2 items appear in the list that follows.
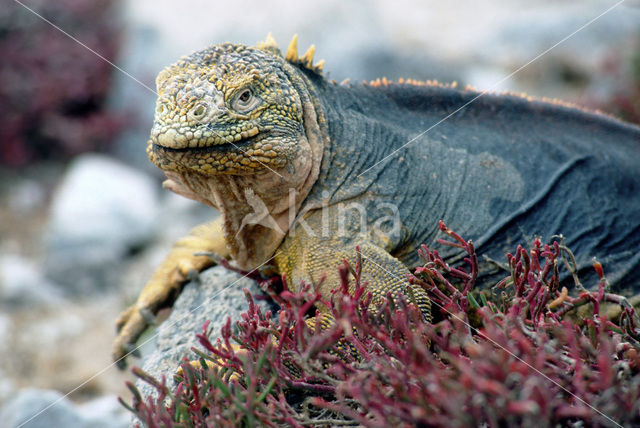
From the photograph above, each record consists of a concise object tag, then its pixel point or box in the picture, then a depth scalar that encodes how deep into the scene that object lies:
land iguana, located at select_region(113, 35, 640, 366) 5.94
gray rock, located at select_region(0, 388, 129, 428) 8.88
